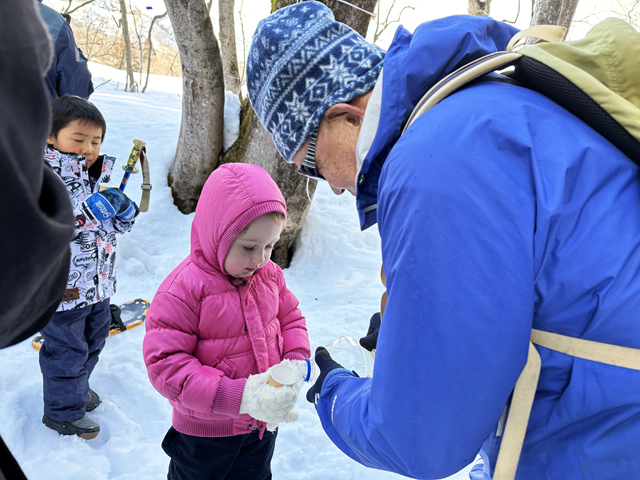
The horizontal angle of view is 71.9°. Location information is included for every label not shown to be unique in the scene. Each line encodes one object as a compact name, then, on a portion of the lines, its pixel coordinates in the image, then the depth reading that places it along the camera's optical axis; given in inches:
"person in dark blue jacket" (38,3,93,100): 137.6
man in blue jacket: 28.2
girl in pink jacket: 63.3
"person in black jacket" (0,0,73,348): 18.8
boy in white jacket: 94.3
